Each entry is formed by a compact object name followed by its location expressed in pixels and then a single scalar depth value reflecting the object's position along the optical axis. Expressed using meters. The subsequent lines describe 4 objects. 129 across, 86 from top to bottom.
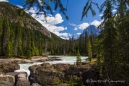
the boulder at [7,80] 8.90
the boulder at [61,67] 12.20
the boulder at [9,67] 15.22
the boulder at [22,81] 9.47
